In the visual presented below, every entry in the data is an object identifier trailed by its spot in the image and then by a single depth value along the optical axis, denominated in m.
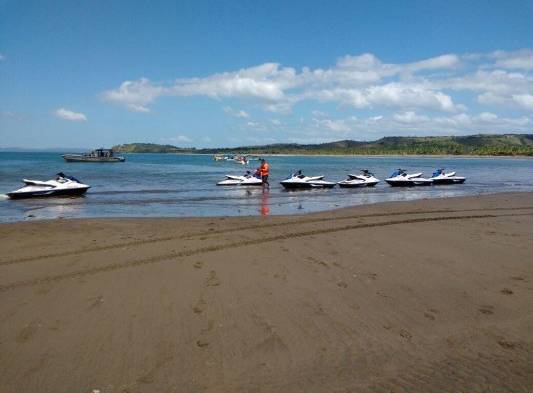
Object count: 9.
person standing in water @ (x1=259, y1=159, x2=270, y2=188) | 33.34
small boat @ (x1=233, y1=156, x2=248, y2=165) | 104.12
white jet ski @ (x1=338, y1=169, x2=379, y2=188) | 35.84
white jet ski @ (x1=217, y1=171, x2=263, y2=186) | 35.62
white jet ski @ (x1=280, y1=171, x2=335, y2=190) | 33.75
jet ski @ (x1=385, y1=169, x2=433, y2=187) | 37.32
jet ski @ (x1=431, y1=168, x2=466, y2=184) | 40.31
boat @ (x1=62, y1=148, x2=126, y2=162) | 98.88
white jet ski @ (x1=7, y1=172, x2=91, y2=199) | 26.28
